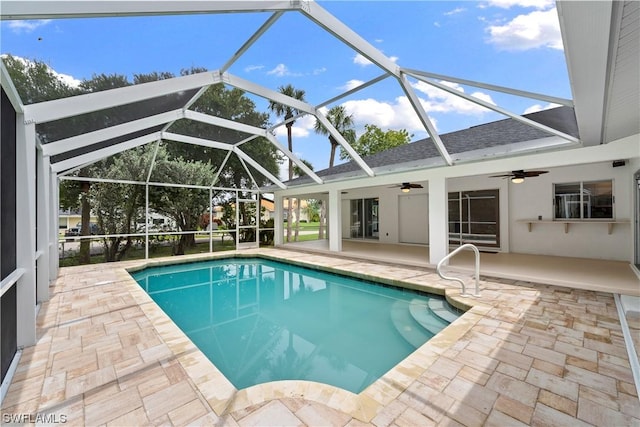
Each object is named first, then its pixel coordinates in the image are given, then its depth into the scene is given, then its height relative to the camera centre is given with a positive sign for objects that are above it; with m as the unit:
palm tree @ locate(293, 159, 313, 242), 16.05 +2.92
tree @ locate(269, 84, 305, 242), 14.66 +5.62
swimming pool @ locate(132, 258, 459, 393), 3.52 -1.96
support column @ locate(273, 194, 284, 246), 13.43 -0.31
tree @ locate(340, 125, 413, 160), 23.25 +6.14
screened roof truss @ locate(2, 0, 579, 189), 2.72 +2.13
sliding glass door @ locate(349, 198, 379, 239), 13.73 -0.32
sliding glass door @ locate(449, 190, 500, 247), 9.55 -0.24
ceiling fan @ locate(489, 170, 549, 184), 6.11 +0.84
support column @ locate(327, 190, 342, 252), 10.60 -0.31
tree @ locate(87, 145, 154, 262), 10.55 +0.65
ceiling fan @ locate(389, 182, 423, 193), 8.27 +0.80
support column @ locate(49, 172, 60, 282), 6.61 -0.30
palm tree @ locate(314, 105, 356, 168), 18.86 +6.27
